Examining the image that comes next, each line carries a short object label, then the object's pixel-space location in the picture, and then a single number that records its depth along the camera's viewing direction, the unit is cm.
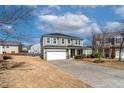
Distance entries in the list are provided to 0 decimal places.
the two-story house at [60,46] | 1700
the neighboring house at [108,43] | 1914
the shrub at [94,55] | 1762
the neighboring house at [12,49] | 2619
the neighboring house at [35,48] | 3268
